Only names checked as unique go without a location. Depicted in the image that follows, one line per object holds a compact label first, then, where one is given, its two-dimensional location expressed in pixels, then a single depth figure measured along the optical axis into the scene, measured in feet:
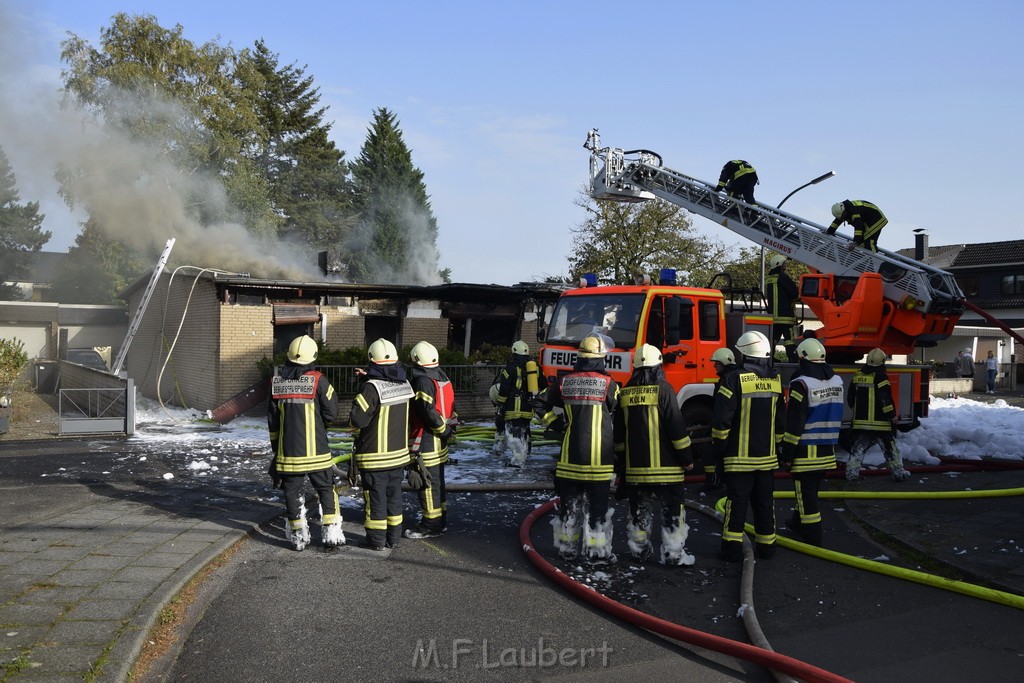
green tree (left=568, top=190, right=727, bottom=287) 87.15
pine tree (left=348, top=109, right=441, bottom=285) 155.12
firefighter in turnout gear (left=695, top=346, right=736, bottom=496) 22.26
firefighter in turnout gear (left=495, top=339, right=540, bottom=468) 35.47
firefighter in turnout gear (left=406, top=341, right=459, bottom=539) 23.20
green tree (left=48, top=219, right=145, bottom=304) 154.40
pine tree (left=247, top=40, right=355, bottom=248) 147.56
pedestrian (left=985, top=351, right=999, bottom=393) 95.66
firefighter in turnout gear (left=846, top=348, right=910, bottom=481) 32.42
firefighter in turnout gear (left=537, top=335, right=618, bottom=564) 20.63
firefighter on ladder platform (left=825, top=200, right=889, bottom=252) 35.96
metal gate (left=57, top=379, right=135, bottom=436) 44.42
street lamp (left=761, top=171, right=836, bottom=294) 52.72
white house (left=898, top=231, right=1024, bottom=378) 144.36
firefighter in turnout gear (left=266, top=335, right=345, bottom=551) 21.91
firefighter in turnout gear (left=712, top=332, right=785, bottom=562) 21.24
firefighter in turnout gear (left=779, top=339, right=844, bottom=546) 22.81
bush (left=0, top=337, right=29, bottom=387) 51.49
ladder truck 32.12
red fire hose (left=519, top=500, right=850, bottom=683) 13.14
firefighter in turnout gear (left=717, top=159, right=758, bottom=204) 39.55
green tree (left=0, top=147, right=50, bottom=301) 169.59
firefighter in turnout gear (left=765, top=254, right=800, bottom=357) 36.96
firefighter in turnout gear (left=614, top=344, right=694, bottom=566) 20.94
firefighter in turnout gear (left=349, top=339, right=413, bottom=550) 21.90
